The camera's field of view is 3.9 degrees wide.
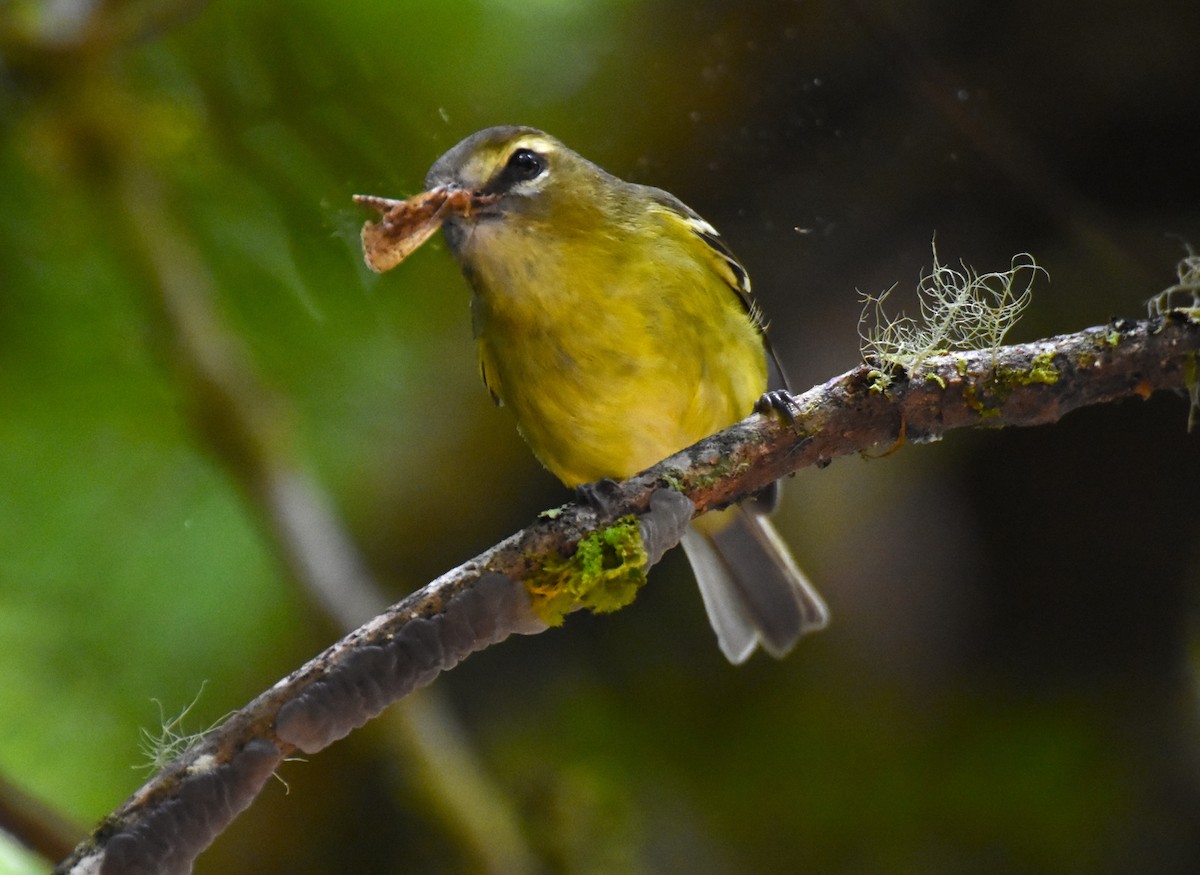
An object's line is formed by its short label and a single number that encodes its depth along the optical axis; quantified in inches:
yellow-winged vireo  103.8
